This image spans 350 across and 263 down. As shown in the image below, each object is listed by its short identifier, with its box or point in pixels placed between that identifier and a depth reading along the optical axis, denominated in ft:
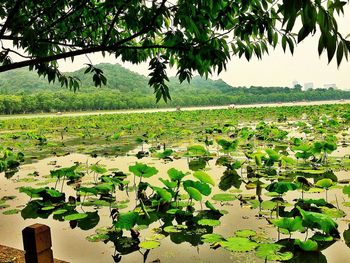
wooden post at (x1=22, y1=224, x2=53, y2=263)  3.91
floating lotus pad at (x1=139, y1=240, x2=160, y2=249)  7.91
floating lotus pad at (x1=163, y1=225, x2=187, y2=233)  8.90
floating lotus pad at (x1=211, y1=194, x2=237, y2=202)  11.42
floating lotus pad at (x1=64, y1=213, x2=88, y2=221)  9.90
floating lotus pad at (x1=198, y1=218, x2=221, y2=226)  9.09
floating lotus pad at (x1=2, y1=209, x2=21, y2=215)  11.27
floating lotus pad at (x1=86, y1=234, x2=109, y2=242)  8.71
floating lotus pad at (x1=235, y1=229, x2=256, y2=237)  8.36
